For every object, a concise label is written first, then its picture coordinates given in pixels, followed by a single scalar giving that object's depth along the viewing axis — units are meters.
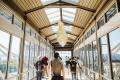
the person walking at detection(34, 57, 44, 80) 6.95
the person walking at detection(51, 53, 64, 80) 3.74
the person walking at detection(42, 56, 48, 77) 7.22
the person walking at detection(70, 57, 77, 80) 8.19
